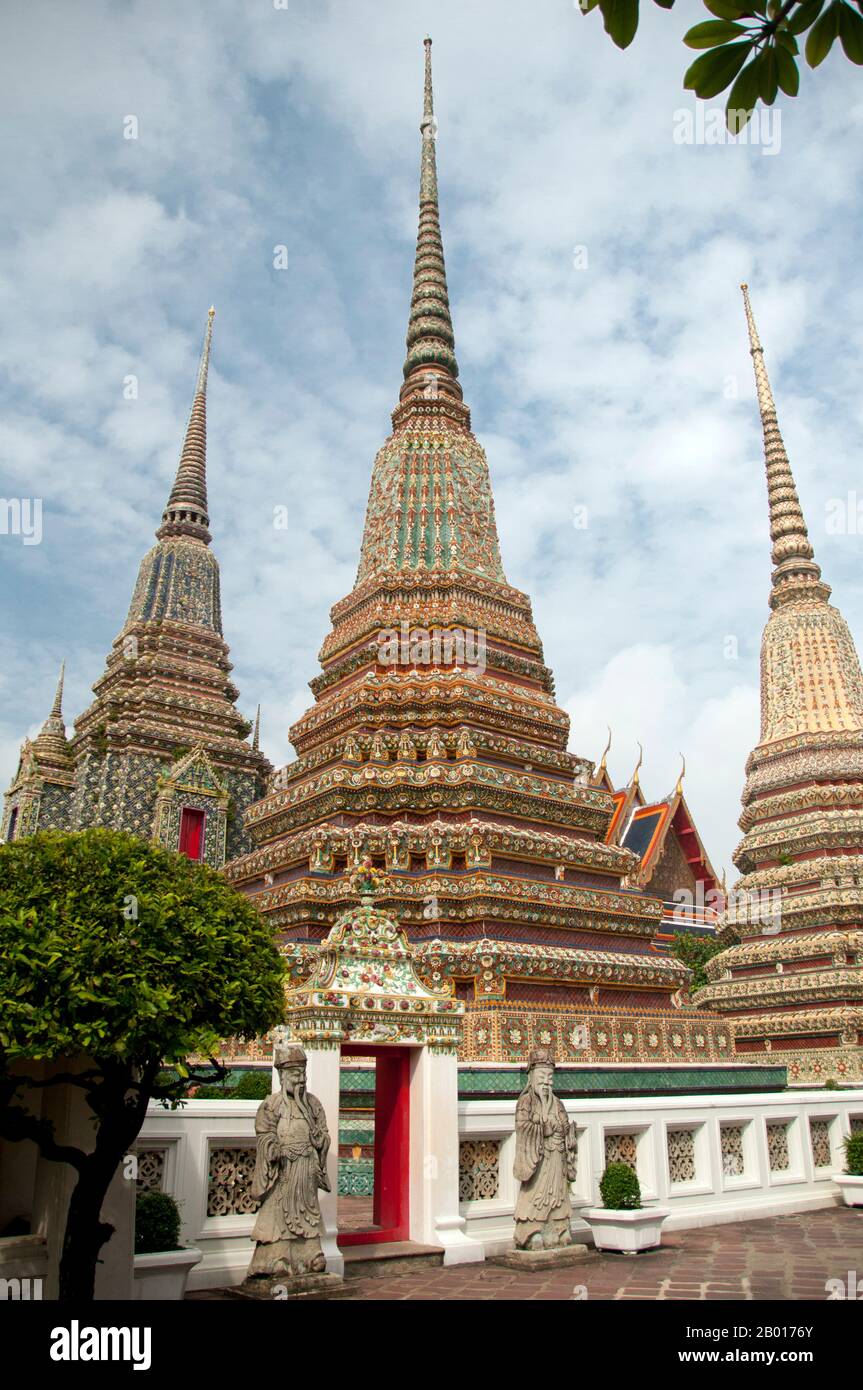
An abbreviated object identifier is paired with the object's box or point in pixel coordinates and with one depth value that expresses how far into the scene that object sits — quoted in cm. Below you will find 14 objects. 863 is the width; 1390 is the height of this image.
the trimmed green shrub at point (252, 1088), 1080
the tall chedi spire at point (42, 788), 3275
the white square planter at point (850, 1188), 1373
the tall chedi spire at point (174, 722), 2941
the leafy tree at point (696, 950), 3077
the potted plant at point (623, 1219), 1002
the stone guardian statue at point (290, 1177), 816
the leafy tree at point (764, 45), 296
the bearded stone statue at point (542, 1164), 971
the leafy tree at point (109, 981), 634
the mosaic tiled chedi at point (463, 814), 1612
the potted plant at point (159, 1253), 778
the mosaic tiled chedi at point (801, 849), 2241
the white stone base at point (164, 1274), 774
